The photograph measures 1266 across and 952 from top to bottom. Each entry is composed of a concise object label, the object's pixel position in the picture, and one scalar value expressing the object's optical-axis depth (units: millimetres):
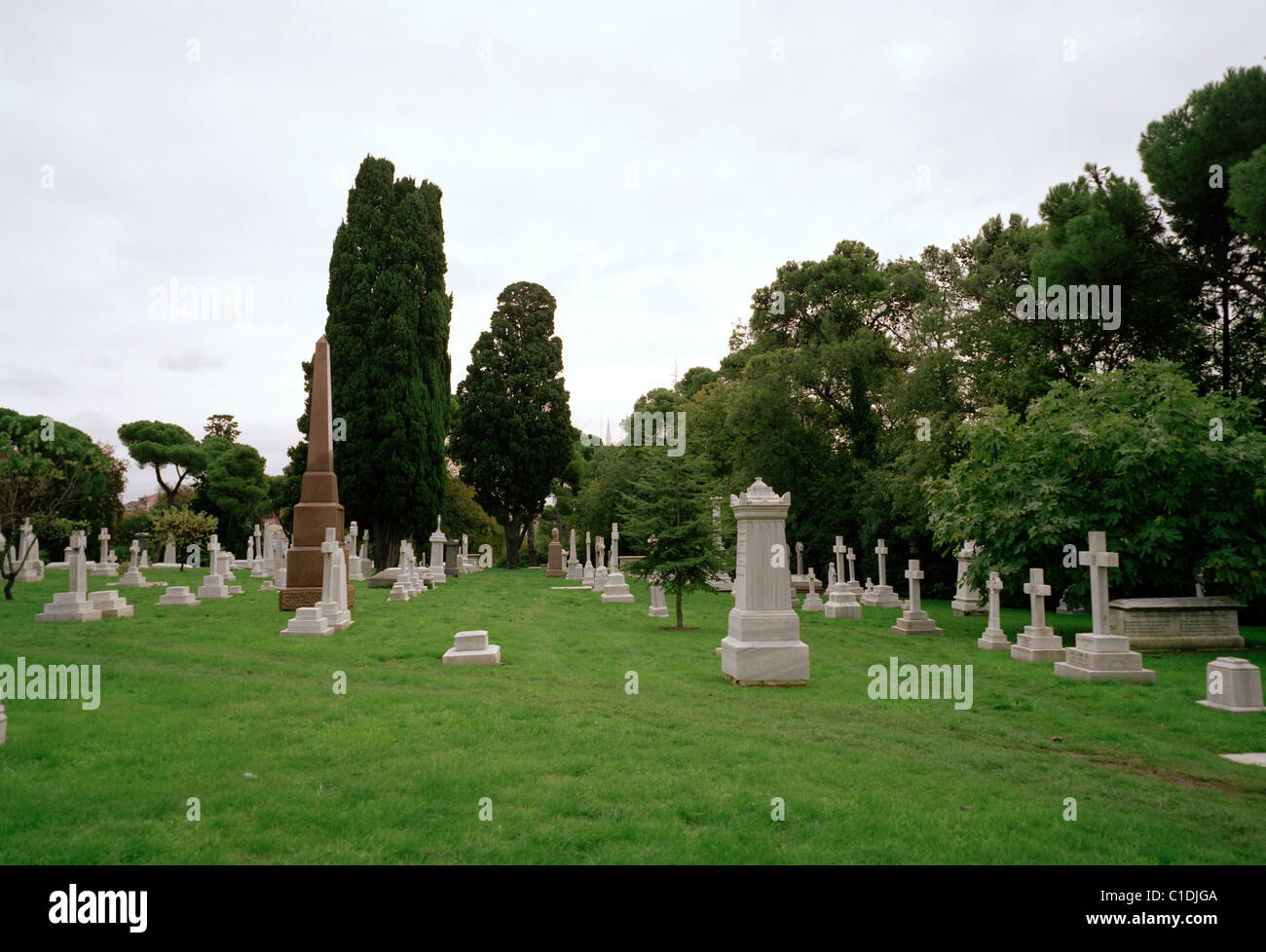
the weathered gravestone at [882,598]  21969
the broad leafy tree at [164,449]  48500
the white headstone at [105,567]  26219
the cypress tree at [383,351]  30359
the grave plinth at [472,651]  10711
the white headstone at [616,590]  21562
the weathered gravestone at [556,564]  33688
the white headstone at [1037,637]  12492
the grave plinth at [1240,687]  8664
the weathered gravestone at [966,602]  19906
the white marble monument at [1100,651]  10586
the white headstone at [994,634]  13758
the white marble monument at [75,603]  14062
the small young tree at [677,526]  15328
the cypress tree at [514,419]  39344
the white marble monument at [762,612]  9789
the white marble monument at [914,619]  15828
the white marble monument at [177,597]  17484
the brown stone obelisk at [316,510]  16828
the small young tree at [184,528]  36719
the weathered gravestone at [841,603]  18953
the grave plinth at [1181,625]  13859
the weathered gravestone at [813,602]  20370
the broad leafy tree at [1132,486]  13781
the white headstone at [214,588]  19438
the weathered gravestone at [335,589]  14273
